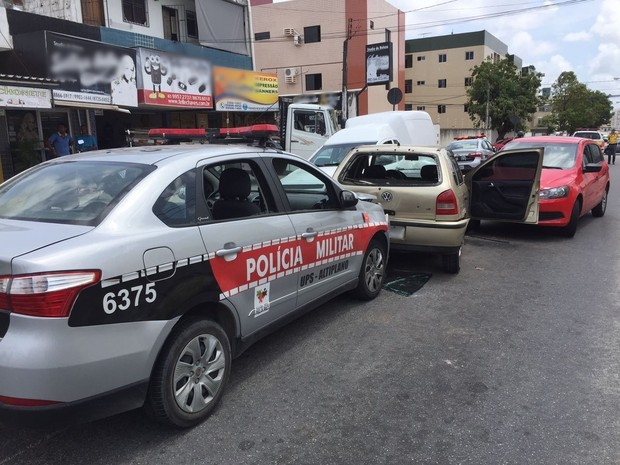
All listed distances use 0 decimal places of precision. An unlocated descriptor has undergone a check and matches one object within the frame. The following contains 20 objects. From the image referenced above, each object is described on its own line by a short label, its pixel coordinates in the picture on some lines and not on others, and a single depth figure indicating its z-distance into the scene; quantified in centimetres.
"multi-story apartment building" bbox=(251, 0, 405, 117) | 3806
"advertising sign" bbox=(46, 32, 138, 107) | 1245
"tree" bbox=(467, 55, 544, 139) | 4316
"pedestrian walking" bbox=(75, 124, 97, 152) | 1338
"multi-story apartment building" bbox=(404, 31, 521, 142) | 5844
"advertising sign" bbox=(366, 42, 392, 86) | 2844
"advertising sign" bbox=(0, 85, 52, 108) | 1043
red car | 832
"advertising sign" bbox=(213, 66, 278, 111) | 1773
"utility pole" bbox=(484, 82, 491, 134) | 4297
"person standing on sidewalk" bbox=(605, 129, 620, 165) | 2765
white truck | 1550
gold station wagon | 610
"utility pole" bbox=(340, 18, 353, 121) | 2420
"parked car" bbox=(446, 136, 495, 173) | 1975
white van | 1141
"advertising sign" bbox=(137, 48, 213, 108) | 1485
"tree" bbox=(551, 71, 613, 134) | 6216
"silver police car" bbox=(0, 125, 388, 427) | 239
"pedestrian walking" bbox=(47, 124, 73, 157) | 1288
